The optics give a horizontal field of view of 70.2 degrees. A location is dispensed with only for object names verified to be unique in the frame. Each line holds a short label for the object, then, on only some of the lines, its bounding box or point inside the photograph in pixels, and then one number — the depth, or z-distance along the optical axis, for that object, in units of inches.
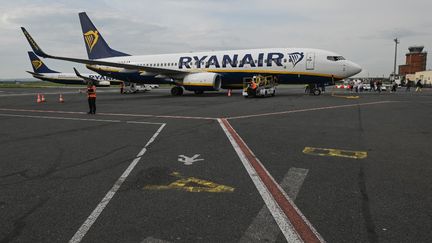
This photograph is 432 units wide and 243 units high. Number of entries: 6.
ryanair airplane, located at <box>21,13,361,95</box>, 991.0
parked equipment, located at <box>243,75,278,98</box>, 1019.9
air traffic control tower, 4564.5
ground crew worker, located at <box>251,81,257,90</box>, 1017.5
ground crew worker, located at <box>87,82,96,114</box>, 627.5
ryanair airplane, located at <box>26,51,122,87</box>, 2078.0
